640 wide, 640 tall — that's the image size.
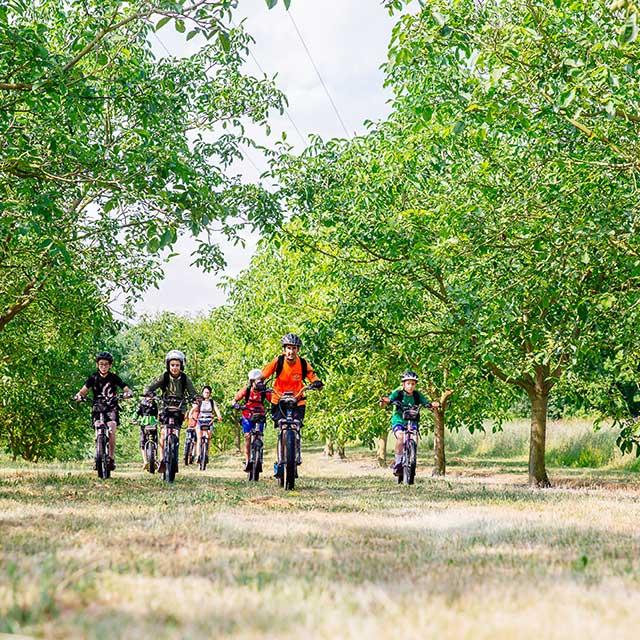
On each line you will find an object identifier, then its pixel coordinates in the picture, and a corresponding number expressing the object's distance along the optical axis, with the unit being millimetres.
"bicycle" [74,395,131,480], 13977
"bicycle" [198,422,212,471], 21234
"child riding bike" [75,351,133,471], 13969
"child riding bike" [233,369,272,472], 14880
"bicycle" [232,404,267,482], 14898
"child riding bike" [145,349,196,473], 13617
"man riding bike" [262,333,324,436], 12414
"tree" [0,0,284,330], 9719
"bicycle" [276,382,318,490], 12219
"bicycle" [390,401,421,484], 14391
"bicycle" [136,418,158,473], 16703
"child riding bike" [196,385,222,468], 22016
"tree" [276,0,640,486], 9914
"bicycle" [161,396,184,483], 13391
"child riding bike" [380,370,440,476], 14531
